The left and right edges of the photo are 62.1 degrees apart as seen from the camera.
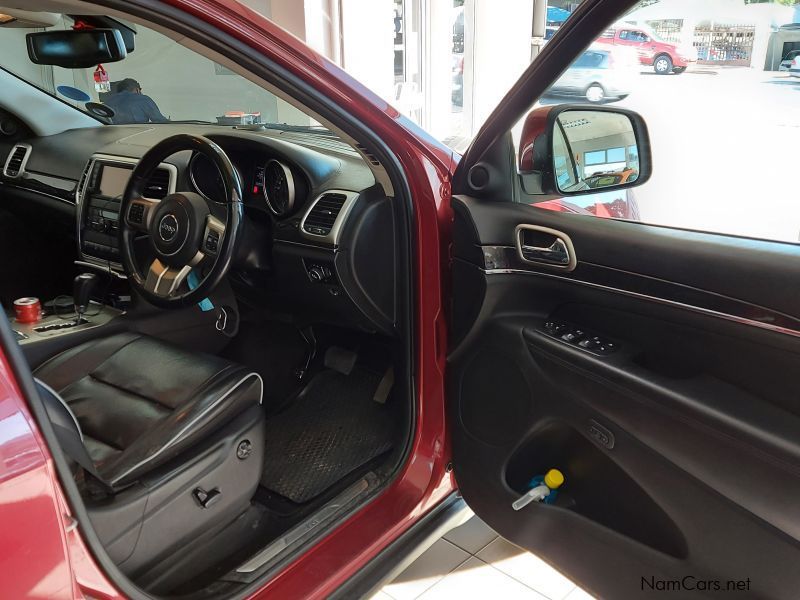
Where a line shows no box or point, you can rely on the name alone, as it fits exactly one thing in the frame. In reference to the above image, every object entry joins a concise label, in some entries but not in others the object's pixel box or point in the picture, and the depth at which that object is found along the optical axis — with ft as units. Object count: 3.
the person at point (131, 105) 9.70
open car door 3.40
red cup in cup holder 6.35
